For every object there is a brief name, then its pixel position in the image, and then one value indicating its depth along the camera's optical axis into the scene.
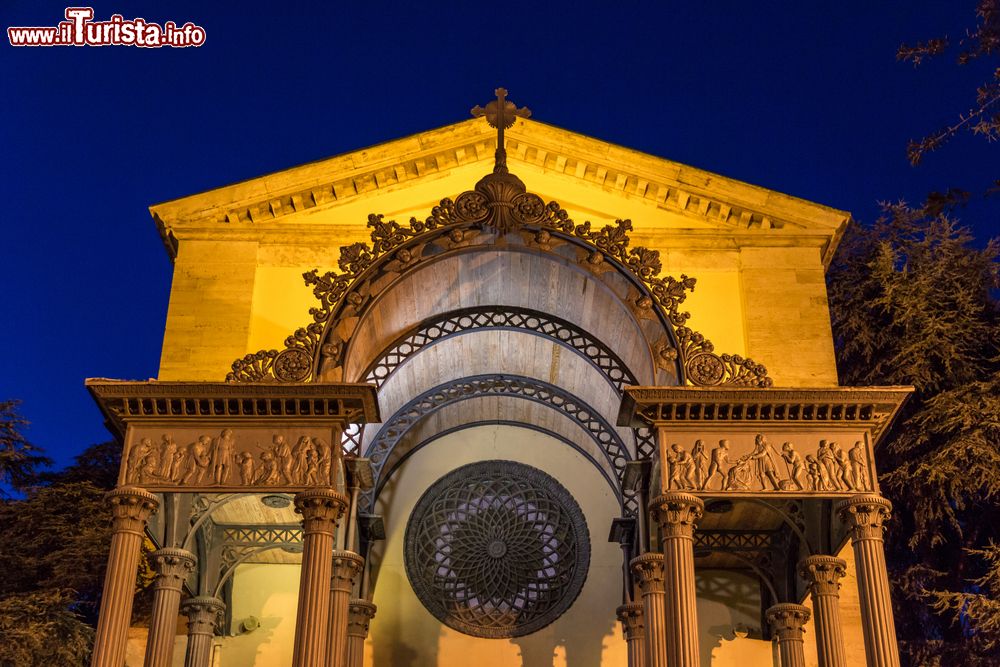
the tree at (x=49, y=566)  18.02
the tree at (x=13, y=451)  20.88
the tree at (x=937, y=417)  19.83
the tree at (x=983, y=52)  10.12
